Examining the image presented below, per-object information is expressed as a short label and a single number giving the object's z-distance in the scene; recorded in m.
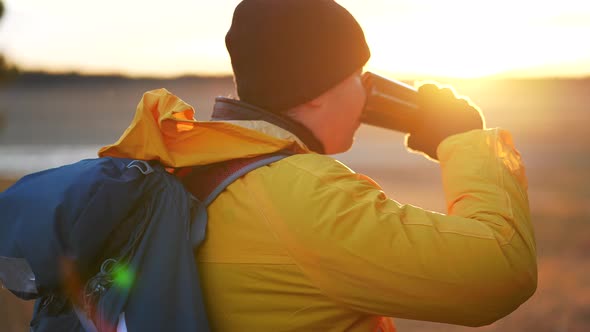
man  2.80
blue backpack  2.80
